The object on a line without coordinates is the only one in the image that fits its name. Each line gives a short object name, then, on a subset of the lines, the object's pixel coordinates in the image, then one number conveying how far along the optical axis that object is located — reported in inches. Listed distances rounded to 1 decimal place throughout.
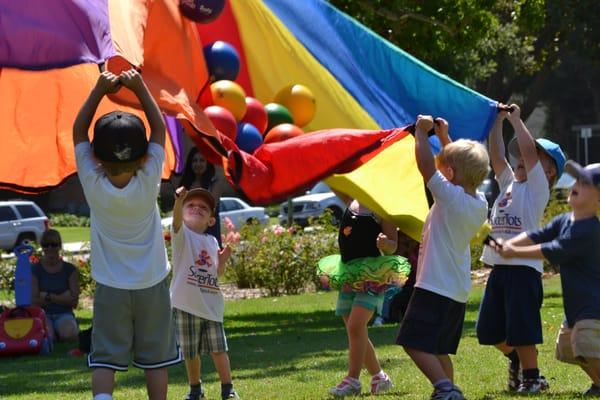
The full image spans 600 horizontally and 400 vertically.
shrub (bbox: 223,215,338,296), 1101.6
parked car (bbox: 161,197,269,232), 2334.1
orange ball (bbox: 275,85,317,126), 589.9
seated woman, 744.2
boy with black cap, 367.3
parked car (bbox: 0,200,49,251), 2250.0
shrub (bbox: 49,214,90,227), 2985.1
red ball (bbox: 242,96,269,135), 572.7
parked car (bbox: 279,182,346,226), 2380.0
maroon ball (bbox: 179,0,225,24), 574.2
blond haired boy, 405.6
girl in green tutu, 469.6
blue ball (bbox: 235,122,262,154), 543.2
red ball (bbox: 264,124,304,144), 555.4
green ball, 583.3
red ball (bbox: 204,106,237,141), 539.1
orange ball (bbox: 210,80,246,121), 558.9
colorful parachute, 517.6
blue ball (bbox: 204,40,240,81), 586.4
